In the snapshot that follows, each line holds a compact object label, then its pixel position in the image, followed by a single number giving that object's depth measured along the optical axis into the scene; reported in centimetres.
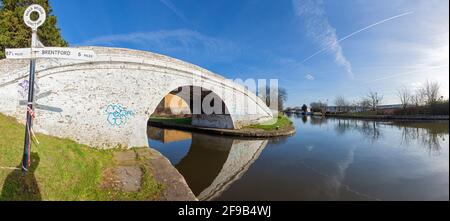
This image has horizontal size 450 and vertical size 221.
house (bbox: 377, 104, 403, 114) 4183
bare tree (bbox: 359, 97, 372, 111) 5622
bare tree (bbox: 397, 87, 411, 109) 4134
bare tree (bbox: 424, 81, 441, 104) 3762
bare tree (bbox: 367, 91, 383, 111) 5370
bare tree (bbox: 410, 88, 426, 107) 3940
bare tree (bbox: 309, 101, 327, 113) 7772
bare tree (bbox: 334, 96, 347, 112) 6419
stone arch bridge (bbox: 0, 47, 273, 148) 747
